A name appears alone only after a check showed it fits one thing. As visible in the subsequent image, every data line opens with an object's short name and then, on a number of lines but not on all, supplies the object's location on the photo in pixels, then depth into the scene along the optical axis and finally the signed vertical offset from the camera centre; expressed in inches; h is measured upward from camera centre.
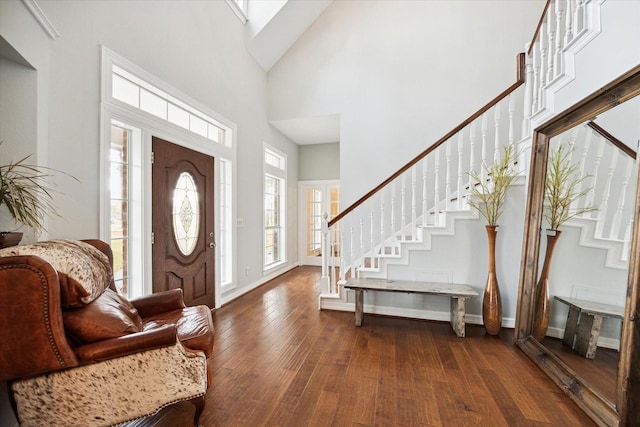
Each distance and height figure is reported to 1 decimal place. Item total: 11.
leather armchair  42.0 -26.2
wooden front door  106.0 -7.0
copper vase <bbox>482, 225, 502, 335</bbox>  105.5 -34.6
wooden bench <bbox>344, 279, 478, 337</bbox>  104.9 -32.7
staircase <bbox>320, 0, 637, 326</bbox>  68.5 +6.9
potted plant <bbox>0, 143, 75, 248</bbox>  52.9 +1.7
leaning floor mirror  57.4 -11.6
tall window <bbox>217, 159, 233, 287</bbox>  151.4 -8.9
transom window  94.4 +42.1
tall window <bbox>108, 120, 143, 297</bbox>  97.5 +0.2
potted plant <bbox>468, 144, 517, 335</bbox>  105.6 -3.7
